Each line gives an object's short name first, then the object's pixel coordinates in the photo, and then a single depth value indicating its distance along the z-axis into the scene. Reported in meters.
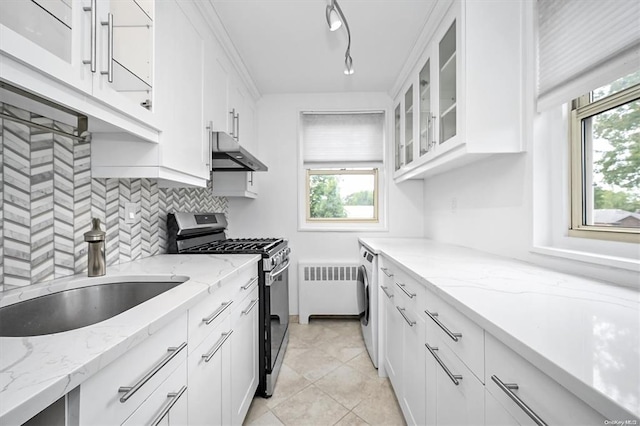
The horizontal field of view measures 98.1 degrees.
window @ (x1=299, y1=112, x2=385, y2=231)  3.21
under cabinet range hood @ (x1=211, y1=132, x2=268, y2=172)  1.75
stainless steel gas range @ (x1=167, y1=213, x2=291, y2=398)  1.77
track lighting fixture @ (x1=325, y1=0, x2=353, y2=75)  1.45
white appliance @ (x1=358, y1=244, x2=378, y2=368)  2.07
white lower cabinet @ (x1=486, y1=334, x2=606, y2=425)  0.47
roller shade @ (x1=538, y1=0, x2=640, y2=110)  0.98
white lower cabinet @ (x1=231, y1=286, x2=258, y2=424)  1.35
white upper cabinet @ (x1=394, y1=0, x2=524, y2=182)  1.46
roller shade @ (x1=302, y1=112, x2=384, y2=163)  3.21
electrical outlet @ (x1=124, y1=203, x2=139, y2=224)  1.51
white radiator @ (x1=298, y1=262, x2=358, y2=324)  2.99
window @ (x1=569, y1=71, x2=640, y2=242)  1.06
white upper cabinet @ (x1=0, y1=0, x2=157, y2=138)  0.69
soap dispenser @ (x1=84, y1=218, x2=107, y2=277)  1.14
